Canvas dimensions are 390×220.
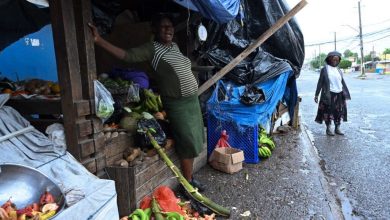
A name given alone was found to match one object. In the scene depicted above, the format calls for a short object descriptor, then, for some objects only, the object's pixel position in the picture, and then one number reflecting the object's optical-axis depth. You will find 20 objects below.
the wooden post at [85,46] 3.01
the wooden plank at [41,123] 3.34
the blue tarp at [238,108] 5.33
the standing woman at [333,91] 7.41
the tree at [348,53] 89.94
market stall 2.96
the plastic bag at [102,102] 3.14
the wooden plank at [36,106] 3.09
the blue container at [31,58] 5.46
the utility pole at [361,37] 40.63
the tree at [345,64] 58.83
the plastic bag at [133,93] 4.07
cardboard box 4.89
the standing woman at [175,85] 3.67
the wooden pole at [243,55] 5.13
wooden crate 3.32
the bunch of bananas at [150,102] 4.63
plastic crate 5.38
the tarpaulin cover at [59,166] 2.28
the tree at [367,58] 73.50
